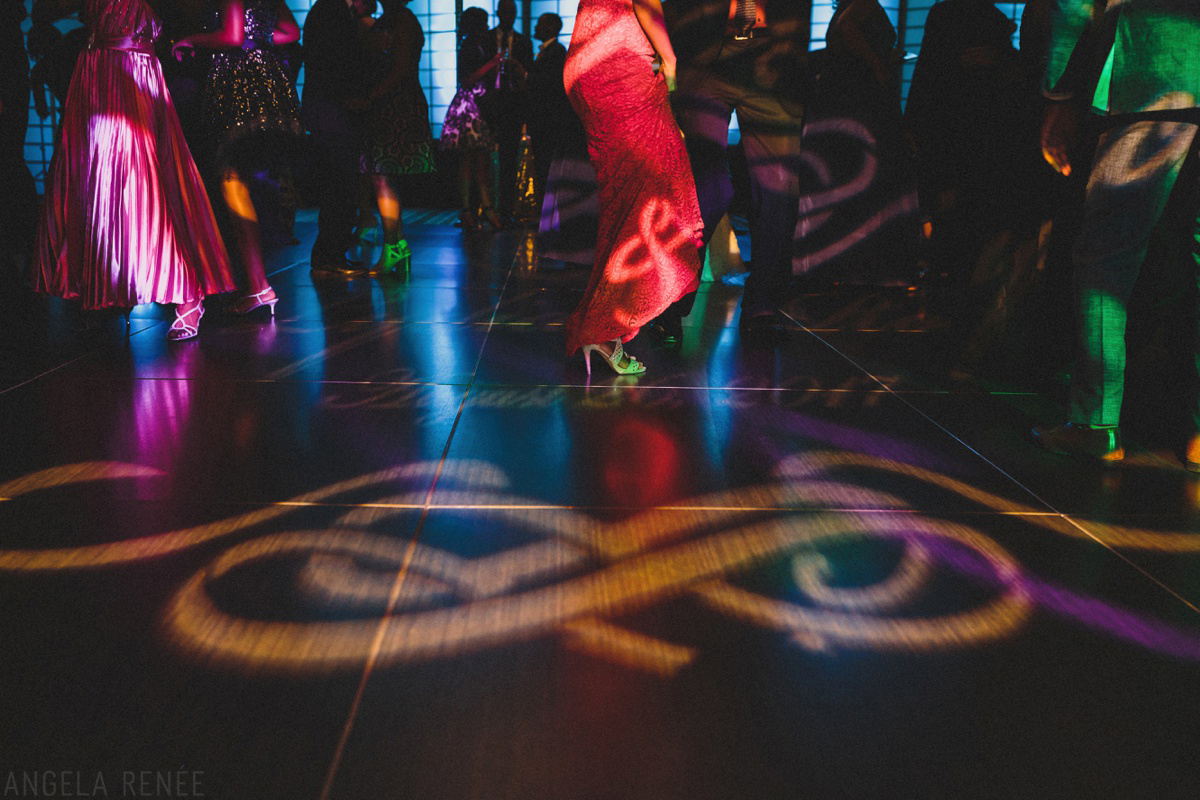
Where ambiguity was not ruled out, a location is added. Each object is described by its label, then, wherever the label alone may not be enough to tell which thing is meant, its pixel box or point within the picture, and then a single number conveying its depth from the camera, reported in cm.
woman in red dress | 224
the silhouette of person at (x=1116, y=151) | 168
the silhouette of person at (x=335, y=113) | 404
